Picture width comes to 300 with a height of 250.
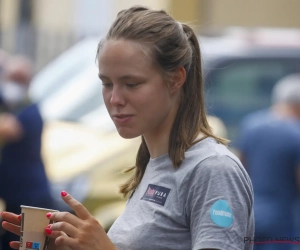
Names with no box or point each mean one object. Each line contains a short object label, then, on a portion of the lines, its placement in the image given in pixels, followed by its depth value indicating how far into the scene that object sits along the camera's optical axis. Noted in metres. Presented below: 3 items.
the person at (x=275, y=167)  13.60
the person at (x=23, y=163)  12.29
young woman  4.67
